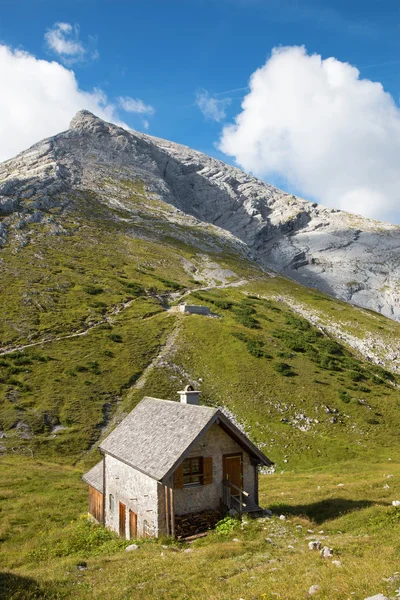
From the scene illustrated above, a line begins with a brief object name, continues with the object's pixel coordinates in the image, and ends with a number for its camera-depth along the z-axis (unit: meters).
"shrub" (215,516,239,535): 23.06
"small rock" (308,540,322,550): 19.30
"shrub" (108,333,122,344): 74.81
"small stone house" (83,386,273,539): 23.48
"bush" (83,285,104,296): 99.14
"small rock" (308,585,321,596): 13.45
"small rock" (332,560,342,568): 15.76
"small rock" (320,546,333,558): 17.43
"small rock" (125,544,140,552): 22.14
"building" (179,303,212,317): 91.50
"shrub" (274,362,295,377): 66.65
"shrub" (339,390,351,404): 60.79
